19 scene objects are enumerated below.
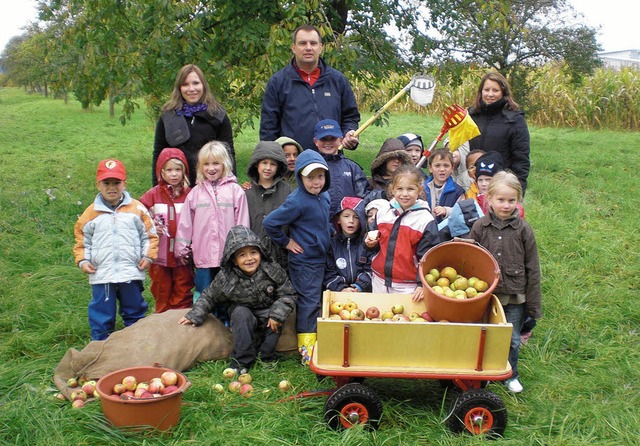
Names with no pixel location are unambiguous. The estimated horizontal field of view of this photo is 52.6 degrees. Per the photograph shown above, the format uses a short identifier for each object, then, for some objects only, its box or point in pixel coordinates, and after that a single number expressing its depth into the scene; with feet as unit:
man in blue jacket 17.85
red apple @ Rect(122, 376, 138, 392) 12.16
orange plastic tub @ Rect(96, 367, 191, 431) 11.45
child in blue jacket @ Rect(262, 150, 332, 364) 15.40
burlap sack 13.94
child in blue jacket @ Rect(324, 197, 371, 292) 15.85
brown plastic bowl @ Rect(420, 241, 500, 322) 12.24
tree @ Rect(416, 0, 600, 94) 47.09
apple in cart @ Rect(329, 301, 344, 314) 13.42
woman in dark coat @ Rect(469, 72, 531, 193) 17.84
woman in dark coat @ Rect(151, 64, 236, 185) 17.26
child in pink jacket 16.15
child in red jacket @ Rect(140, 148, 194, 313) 16.49
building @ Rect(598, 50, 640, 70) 247.50
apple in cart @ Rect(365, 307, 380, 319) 13.43
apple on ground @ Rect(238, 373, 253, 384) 14.03
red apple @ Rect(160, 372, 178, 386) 12.23
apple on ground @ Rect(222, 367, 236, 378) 14.24
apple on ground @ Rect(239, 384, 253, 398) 13.32
